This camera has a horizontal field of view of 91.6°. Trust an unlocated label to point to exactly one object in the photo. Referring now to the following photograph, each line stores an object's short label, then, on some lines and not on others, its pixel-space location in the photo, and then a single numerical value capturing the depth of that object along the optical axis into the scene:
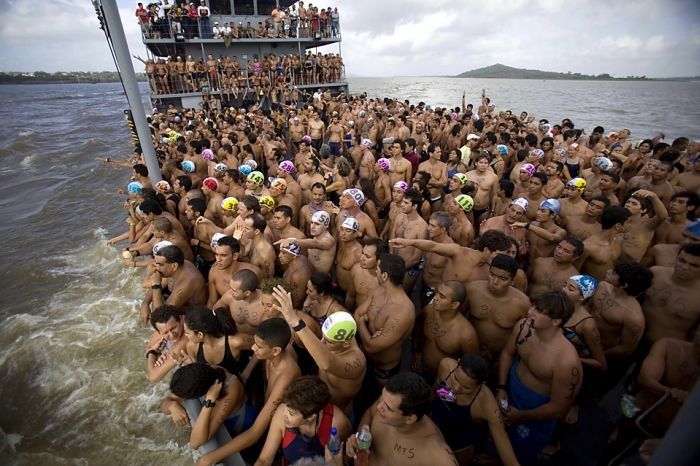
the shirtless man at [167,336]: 3.00
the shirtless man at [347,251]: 4.29
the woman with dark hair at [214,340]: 2.87
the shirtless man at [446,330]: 2.97
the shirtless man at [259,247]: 4.38
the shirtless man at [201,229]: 5.21
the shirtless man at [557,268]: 3.64
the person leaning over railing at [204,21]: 20.55
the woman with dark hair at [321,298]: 3.42
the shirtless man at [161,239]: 4.63
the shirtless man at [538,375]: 2.59
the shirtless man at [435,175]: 7.09
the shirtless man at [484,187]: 6.68
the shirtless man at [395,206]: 5.30
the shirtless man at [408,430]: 1.98
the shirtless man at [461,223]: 4.85
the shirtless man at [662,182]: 5.59
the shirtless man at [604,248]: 4.09
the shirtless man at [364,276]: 3.58
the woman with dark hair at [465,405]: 2.33
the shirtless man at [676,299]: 3.14
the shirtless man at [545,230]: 4.50
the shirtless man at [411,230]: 4.67
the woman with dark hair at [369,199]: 6.19
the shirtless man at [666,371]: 2.48
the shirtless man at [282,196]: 5.88
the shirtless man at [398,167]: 7.36
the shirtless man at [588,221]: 4.49
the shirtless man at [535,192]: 5.49
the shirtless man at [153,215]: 5.07
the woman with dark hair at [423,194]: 5.99
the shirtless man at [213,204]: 6.14
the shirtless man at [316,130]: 12.30
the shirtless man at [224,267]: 3.88
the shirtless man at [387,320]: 3.10
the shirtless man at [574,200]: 5.20
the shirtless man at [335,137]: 11.76
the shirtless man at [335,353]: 2.44
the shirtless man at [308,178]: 7.04
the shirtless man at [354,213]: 5.02
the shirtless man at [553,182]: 6.13
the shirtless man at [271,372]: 2.42
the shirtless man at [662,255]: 3.99
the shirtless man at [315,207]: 5.60
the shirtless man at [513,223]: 4.45
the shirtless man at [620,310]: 3.08
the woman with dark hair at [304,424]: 2.09
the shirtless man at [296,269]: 4.06
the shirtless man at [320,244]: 4.36
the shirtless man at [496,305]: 3.13
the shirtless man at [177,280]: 3.79
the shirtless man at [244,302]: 3.33
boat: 19.36
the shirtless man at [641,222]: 4.48
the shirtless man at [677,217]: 4.46
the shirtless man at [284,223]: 4.61
